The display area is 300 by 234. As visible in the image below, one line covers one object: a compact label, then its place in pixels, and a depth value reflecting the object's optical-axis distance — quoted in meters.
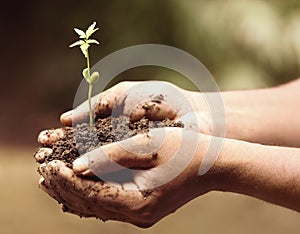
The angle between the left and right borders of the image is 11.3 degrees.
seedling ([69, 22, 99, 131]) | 1.48
